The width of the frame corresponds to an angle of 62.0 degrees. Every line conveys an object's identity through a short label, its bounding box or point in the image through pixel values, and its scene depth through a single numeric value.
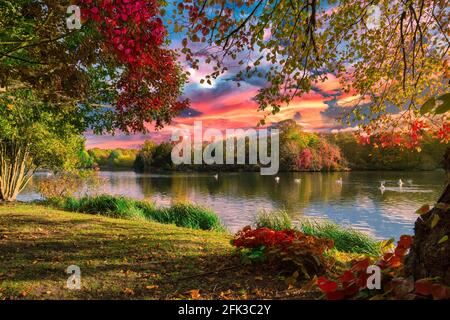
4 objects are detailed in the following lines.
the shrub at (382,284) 2.85
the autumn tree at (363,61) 5.38
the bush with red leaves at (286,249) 5.51
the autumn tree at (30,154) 17.04
